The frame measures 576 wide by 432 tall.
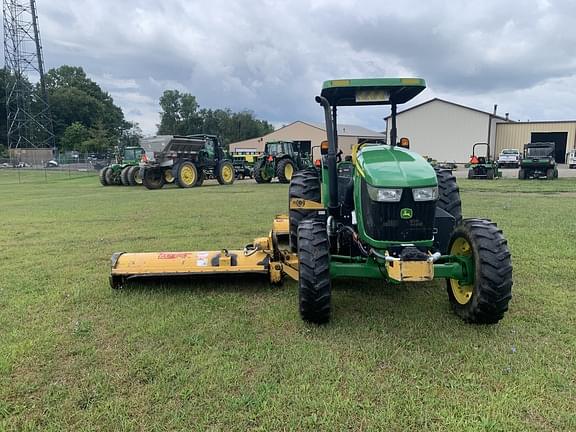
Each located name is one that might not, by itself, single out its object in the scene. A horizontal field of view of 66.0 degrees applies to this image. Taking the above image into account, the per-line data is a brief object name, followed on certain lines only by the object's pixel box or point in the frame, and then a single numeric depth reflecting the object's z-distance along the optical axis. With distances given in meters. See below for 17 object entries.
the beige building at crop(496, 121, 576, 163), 45.09
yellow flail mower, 4.66
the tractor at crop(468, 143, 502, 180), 23.70
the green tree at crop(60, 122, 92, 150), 66.75
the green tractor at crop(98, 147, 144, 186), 22.14
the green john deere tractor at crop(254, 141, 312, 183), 21.92
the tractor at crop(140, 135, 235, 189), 19.75
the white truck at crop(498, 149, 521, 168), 37.06
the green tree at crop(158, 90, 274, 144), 91.69
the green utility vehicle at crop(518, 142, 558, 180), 23.44
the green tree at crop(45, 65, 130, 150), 77.12
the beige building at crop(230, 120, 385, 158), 60.25
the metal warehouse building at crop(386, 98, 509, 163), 44.84
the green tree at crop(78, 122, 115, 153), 61.91
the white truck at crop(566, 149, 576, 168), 37.41
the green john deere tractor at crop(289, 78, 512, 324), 3.58
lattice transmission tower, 51.62
